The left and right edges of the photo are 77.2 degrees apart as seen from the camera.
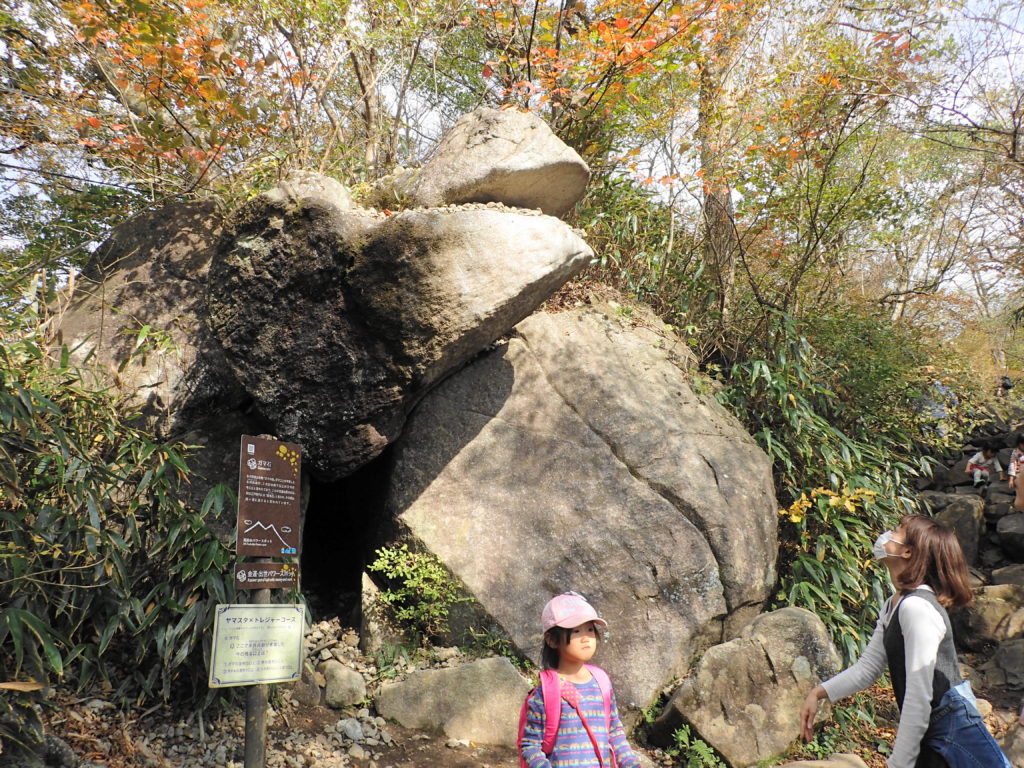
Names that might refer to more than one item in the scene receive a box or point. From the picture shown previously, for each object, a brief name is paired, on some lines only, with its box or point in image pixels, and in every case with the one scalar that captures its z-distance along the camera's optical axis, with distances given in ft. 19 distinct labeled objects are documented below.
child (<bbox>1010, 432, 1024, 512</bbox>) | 30.94
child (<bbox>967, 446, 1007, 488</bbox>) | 33.71
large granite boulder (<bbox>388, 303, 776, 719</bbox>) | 18.15
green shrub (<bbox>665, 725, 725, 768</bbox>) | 15.21
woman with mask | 7.20
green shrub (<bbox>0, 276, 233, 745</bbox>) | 13.20
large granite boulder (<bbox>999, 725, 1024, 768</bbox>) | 15.47
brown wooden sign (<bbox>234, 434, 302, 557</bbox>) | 11.43
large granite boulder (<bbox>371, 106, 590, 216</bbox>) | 19.83
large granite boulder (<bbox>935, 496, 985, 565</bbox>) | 28.86
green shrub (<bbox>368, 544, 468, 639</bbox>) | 18.04
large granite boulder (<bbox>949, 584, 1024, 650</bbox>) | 23.58
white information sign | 10.48
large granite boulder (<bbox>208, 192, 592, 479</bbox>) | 17.31
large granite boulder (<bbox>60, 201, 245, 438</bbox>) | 18.92
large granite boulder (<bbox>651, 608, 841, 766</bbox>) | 15.42
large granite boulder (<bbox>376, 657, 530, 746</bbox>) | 15.62
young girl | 8.12
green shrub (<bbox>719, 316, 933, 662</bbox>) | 20.38
